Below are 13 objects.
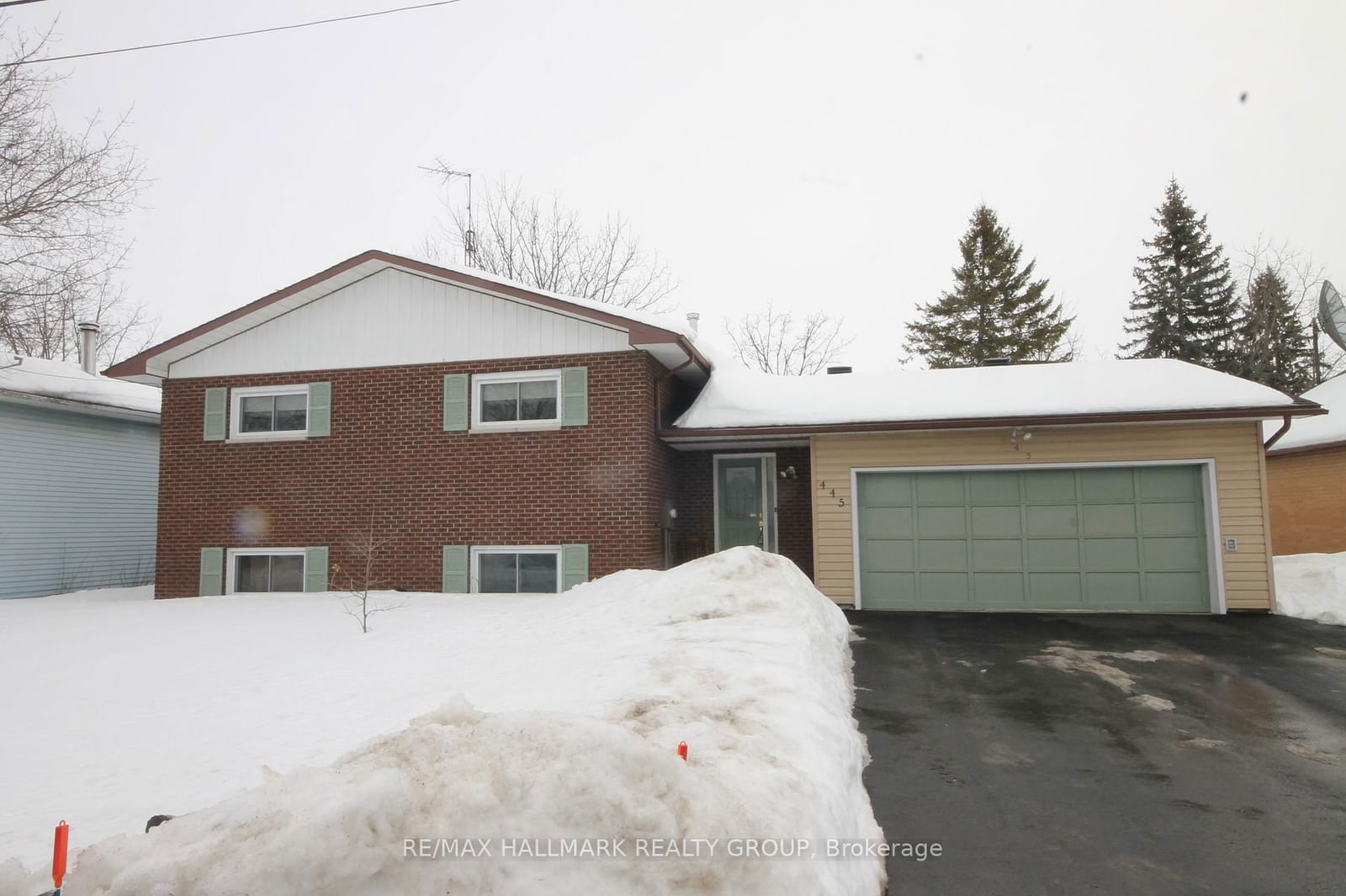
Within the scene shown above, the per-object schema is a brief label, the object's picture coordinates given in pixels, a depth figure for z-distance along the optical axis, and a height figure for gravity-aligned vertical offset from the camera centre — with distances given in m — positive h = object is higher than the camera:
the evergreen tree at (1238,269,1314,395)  27.94 +5.94
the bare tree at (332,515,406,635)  10.70 -0.92
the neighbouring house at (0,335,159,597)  12.26 +0.48
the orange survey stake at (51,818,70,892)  2.28 -1.10
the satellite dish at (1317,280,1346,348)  18.38 +4.58
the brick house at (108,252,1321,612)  10.38 +0.58
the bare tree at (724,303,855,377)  32.91 +7.30
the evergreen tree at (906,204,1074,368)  31.33 +8.02
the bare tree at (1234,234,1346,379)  28.67 +8.95
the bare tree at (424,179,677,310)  26.62 +9.44
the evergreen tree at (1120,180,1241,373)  28.98 +7.99
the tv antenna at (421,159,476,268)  17.69 +8.03
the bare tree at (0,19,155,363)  13.34 +5.96
